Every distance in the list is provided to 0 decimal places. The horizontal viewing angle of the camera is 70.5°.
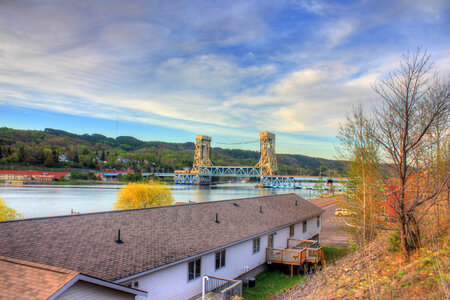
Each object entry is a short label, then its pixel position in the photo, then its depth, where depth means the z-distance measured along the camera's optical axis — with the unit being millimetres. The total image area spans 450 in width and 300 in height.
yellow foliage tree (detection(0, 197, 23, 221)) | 17602
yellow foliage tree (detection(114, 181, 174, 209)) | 26170
